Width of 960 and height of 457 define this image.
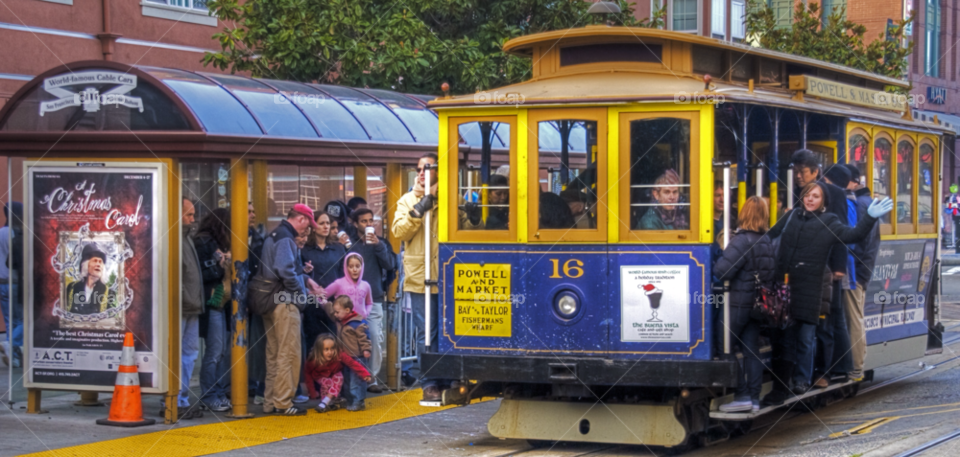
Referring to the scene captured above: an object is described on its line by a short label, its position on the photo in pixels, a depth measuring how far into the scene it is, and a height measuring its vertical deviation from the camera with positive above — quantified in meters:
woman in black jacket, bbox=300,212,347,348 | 11.02 -0.41
